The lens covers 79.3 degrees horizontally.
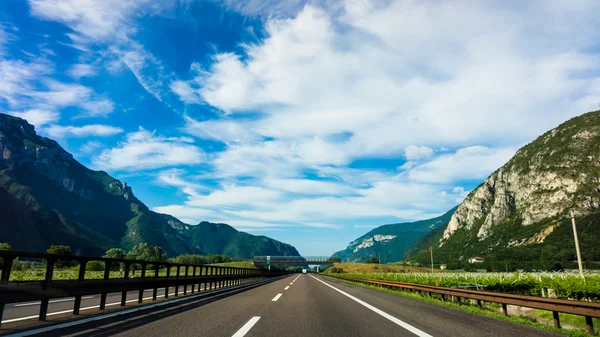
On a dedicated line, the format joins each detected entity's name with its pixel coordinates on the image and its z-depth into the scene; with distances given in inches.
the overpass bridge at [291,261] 6496.1
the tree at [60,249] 4216.3
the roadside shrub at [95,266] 2967.5
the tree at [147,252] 5985.7
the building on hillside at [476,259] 6183.6
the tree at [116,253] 5477.4
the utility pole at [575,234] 1525.5
